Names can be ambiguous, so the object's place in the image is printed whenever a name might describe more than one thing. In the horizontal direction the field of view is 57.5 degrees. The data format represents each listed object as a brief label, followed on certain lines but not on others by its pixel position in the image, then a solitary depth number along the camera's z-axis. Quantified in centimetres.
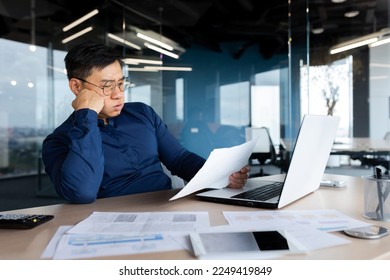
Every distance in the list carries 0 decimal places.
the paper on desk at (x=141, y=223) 90
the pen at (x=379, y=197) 102
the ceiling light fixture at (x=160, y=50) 553
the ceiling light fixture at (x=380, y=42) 608
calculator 95
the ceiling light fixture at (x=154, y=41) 547
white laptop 104
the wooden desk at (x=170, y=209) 73
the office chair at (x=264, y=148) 574
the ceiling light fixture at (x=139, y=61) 532
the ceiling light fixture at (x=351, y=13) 610
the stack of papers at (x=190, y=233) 74
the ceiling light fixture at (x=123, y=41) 540
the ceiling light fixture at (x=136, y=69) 531
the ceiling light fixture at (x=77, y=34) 537
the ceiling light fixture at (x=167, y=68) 556
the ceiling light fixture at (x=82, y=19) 545
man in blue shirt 132
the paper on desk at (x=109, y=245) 74
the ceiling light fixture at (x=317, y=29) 617
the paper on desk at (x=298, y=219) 93
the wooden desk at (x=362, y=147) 449
